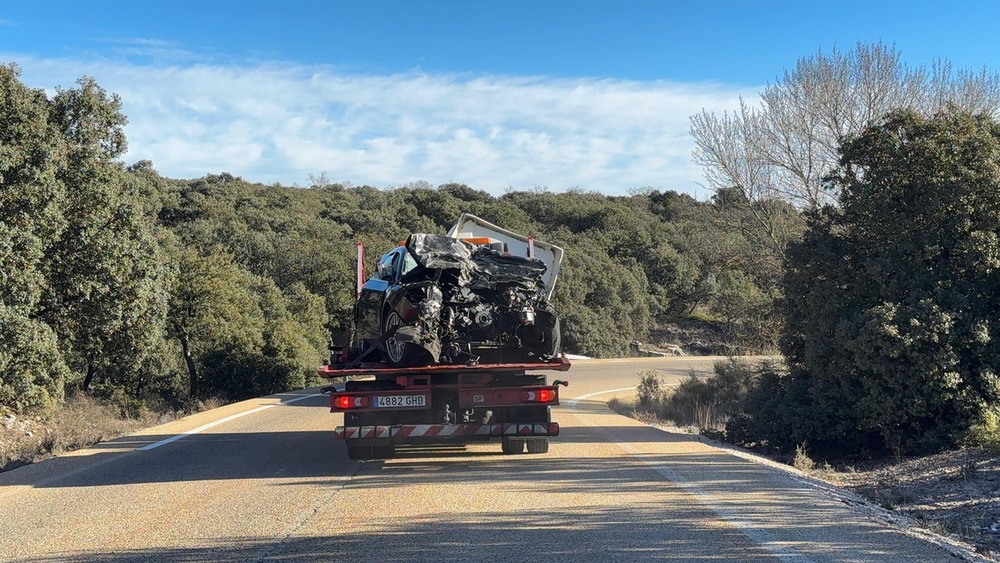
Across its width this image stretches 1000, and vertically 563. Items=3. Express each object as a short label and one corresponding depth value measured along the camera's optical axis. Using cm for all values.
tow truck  966
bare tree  2014
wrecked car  964
